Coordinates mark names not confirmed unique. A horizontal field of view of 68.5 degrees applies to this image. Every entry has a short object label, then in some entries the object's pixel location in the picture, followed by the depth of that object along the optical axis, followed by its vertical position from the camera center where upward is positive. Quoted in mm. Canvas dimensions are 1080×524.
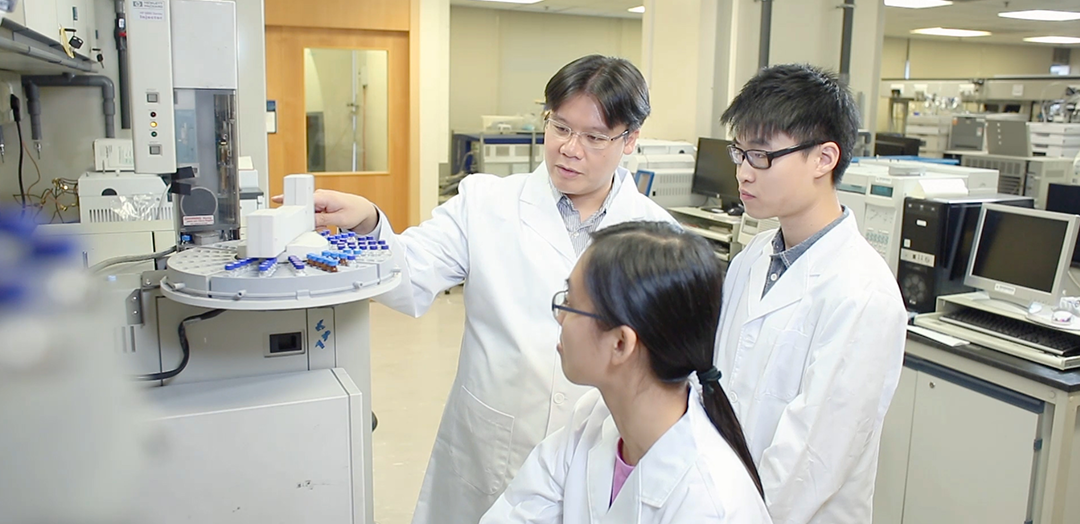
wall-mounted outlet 2824 +140
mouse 2238 -452
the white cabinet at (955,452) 2184 -858
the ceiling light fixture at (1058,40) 9591 +1428
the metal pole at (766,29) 4539 +693
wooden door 5477 +196
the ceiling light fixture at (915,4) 6445 +1233
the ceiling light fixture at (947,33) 9203 +1427
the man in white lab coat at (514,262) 1421 -218
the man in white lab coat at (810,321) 1283 -283
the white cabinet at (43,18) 1882 +297
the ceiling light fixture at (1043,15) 7073 +1285
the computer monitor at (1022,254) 2270 -290
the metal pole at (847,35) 4664 +691
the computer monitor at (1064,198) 3076 -160
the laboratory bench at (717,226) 3945 -400
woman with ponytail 929 -291
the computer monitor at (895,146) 5582 +53
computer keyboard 2207 -510
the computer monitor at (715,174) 4141 -129
